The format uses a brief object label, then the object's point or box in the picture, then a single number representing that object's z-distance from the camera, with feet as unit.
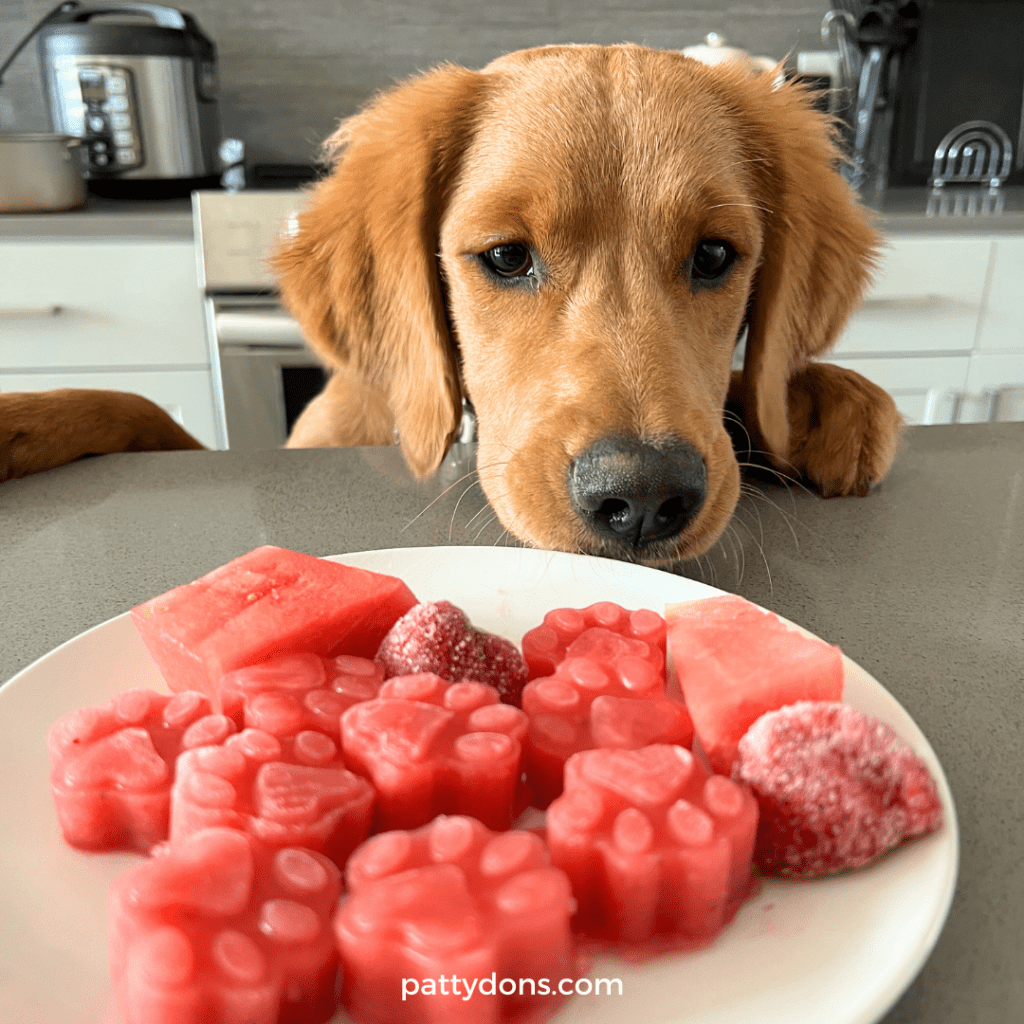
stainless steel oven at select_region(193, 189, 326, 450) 7.17
